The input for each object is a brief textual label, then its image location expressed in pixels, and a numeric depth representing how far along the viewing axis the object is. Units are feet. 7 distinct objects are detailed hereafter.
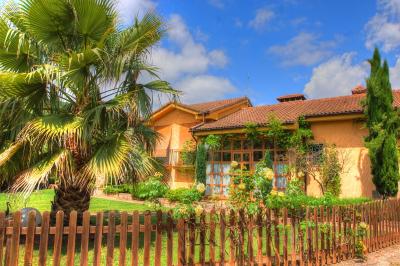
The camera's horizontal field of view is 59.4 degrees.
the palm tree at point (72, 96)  22.43
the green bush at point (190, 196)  16.66
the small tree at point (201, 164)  64.08
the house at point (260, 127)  50.03
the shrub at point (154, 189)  18.99
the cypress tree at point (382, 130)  43.88
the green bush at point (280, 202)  18.13
